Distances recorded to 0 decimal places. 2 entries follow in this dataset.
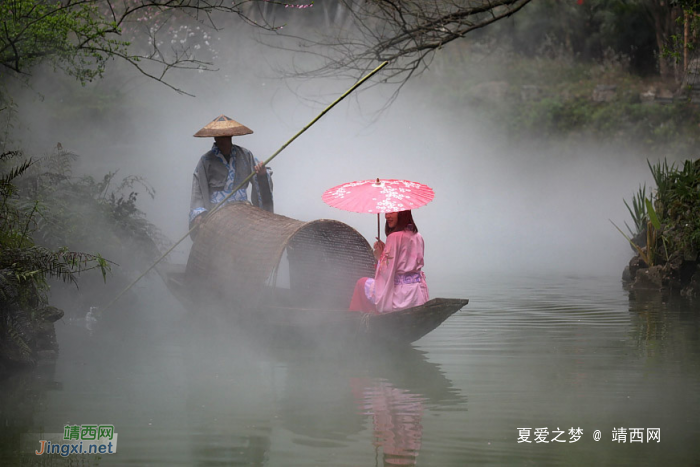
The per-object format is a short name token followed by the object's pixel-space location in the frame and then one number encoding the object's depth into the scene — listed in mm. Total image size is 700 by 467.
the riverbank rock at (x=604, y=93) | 43812
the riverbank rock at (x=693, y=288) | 19844
